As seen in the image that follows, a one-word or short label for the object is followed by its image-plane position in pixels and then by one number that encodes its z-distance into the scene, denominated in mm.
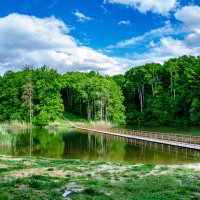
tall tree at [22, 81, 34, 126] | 71625
